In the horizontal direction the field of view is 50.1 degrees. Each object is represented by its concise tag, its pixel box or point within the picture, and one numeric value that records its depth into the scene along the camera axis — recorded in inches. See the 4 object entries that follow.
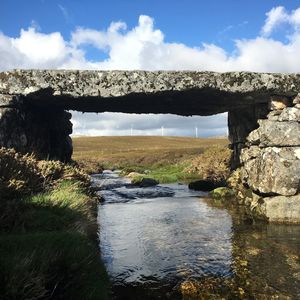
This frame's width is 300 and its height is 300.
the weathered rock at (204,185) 783.0
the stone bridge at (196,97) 436.4
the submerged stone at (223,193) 612.9
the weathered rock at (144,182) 905.0
